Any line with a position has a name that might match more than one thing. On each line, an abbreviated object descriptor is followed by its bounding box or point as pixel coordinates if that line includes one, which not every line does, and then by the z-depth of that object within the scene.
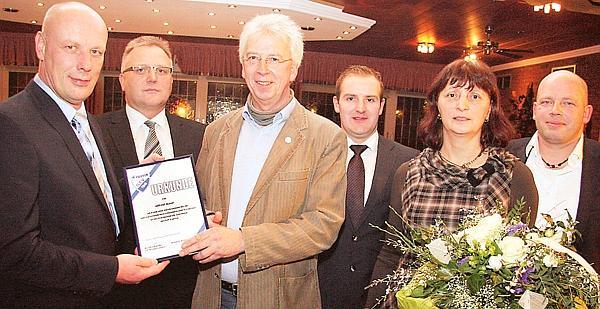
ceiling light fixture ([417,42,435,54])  9.83
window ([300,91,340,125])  12.57
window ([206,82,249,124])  12.03
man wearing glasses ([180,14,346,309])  1.92
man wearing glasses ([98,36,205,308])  2.71
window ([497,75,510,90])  12.18
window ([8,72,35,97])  11.70
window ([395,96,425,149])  13.44
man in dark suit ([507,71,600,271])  2.61
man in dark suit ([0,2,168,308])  1.55
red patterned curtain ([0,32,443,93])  11.15
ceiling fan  8.47
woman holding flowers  2.07
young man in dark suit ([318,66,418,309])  2.59
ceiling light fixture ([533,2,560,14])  6.10
